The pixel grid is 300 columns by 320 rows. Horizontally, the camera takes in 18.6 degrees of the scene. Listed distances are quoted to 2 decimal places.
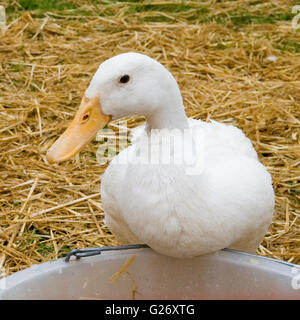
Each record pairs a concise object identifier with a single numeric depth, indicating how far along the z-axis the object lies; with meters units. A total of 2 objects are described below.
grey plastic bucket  0.90
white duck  0.88
